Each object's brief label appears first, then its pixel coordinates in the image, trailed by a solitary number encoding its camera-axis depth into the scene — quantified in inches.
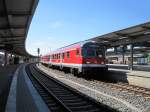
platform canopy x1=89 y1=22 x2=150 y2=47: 333.7
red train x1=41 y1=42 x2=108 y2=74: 378.2
